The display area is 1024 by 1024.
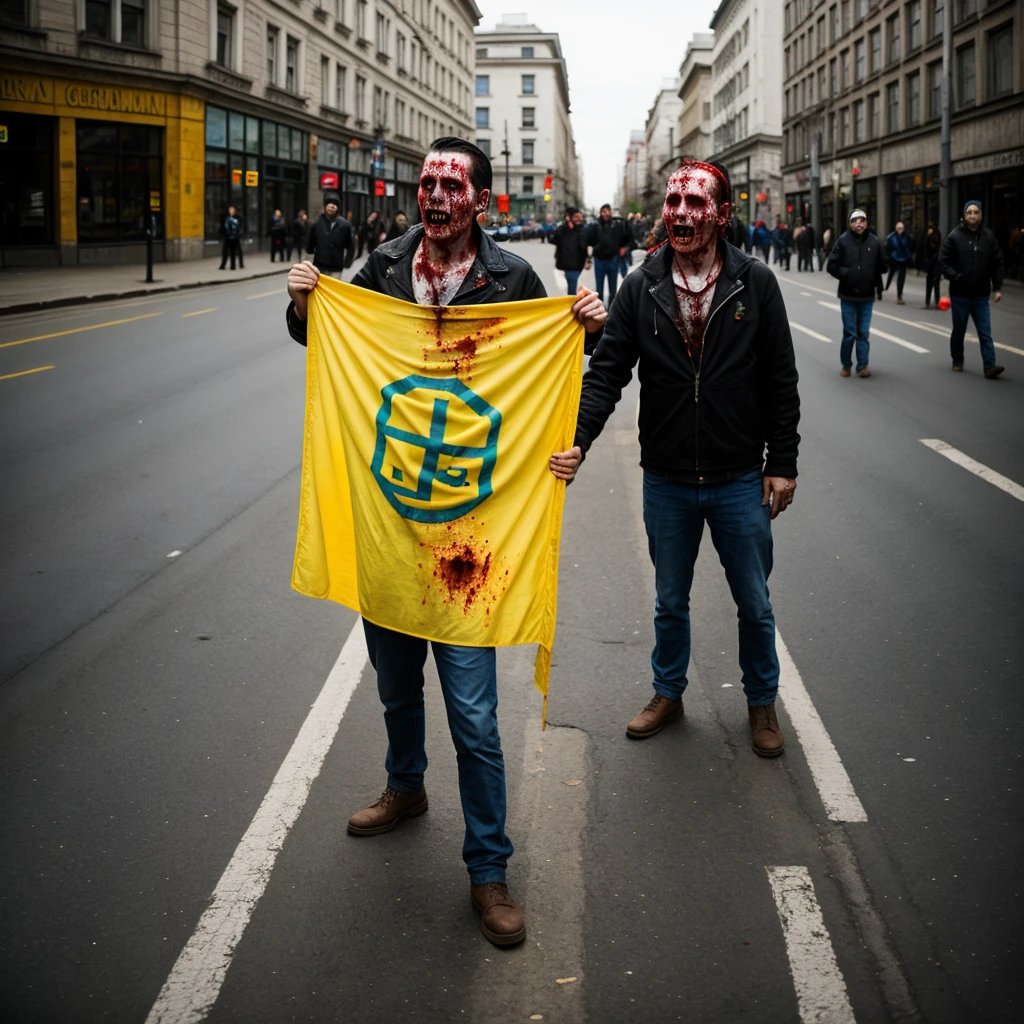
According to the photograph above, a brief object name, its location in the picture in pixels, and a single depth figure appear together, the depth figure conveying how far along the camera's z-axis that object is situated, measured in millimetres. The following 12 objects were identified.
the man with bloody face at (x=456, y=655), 3582
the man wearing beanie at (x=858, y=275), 14977
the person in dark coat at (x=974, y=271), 15094
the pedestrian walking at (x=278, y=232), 41312
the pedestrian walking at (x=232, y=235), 36219
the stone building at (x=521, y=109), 134875
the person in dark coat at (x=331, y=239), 21484
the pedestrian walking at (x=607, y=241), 22359
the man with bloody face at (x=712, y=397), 4480
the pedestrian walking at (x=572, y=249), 22312
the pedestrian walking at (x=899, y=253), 28281
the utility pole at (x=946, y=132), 32750
